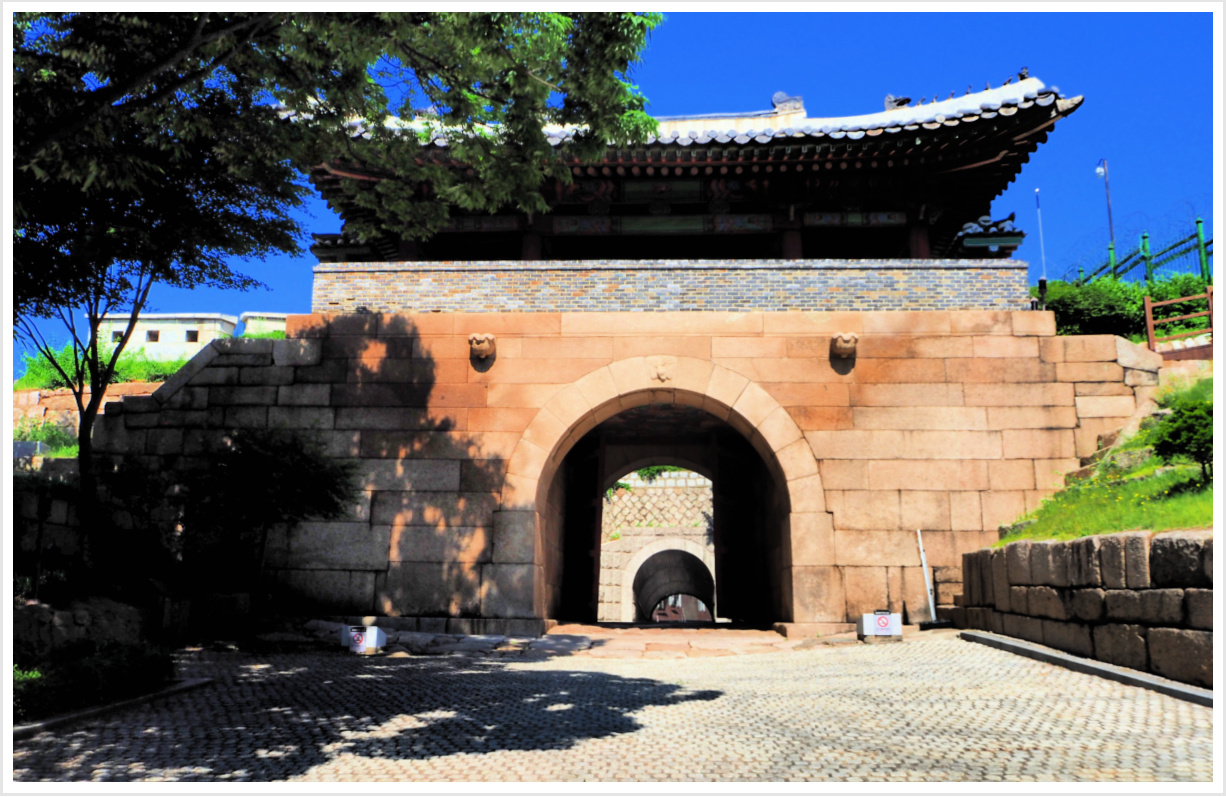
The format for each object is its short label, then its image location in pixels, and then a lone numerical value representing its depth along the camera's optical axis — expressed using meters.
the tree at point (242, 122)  5.73
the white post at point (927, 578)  10.00
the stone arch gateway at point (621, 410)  10.40
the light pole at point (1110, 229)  23.70
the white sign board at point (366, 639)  9.04
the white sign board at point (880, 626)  9.23
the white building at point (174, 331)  34.78
